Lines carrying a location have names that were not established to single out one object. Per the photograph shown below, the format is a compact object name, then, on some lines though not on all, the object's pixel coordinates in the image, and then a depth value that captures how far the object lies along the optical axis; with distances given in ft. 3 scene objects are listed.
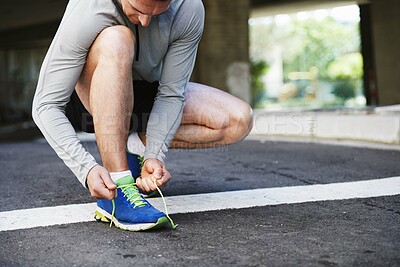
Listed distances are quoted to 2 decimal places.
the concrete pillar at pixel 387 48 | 59.26
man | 8.45
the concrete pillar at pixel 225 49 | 51.47
